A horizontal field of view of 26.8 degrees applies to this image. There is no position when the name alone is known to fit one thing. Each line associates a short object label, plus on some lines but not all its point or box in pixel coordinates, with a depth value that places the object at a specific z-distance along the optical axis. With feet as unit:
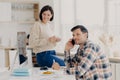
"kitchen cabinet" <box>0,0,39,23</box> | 18.51
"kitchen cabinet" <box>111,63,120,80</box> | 13.51
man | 7.80
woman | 11.21
